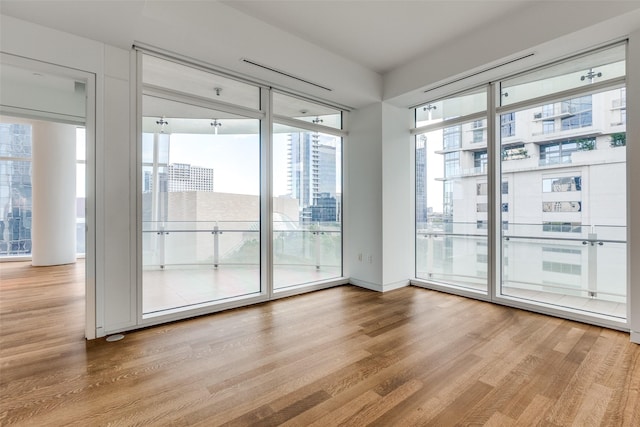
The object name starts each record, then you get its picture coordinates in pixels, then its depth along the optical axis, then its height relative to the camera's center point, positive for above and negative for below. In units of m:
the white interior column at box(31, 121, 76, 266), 6.51 +0.49
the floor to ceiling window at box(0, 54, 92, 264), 6.53 +0.59
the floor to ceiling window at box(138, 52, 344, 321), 3.30 +0.33
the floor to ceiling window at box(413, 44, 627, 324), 3.18 +0.30
